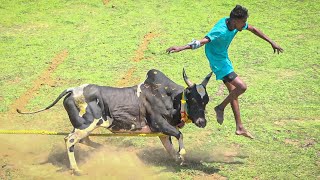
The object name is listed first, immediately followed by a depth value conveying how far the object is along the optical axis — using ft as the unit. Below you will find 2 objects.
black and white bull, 46.21
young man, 45.44
